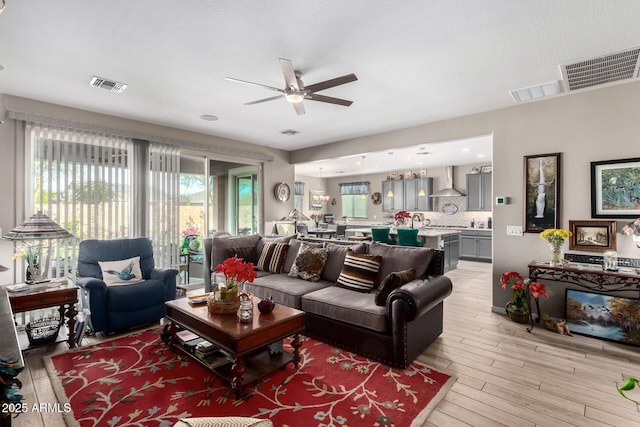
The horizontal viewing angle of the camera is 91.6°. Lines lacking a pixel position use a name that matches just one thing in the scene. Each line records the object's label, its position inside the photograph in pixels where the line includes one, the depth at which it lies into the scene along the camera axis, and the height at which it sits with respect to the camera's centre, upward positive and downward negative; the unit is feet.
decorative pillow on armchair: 11.99 -2.18
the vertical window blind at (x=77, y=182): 12.92 +1.53
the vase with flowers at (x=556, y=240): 11.22 -0.98
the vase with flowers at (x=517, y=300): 12.17 -3.45
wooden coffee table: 7.29 -3.02
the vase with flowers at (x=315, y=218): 32.71 -0.33
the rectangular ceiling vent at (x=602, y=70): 9.13 +4.54
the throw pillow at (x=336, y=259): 12.51 -1.84
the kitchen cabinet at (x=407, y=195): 30.99 +1.98
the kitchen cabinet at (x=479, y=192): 27.20 +1.97
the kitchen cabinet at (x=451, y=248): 22.70 -2.62
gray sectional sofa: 8.72 -2.77
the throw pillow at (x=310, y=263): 12.65 -2.01
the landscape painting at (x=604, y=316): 10.31 -3.58
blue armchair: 10.84 -2.69
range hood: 29.09 +2.47
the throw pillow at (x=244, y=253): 15.06 -1.83
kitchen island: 21.33 -1.96
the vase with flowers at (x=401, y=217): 21.81 -0.20
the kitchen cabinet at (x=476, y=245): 26.25 -2.72
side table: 9.48 -2.60
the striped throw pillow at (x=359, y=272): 11.08 -2.10
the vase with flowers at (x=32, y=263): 10.61 -1.60
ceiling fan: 8.66 +3.88
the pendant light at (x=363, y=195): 35.73 +2.26
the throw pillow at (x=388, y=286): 9.37 -2.17
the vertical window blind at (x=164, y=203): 16.10 +0.70
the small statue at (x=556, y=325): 11.20 -4.10
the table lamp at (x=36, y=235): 9.96 -0.60
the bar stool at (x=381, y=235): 19.53 -1.30
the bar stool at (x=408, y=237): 18.83 -1.39
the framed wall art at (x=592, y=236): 11.11 -0.84
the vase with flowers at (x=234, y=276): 8.31 -1.64
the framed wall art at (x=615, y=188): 10.72 +0.86
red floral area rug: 6.76 -4.32
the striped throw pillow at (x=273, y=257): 14.19 -1.94
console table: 10.07 -2.19
